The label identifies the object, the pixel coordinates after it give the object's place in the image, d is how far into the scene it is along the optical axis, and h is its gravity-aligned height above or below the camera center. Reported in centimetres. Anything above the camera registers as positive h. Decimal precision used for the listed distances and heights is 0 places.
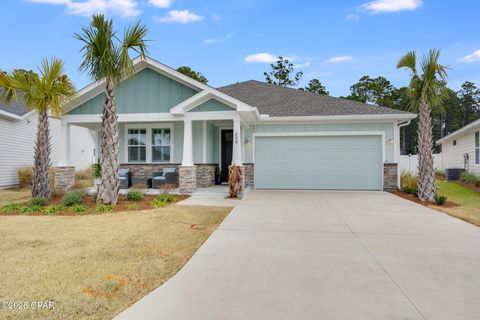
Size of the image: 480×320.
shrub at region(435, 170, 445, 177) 2314 -79
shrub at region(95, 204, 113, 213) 851 -125
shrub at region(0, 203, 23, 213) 880 -127
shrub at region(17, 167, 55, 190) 1558 -66
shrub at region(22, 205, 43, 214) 860 -127
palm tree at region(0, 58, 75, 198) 982 +224
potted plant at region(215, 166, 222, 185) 1498 -61
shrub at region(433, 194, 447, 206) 1020 -127
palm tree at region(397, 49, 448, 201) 1062 +233
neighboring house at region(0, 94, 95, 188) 1509 +132
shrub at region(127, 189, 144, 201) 1001 -105
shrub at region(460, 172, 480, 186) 1542 -82
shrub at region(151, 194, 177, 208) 936 -118
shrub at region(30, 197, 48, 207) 926 -113
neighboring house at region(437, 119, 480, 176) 1727 +90
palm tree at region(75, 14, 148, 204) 889 +291
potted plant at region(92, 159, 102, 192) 1208 -28
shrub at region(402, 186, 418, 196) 1202 -110
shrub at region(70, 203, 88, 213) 851 -124
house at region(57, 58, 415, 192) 1228 +118
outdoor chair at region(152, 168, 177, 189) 1299 -58
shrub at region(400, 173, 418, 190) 1338 -81
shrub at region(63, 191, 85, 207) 908 -104
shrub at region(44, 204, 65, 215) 846 -127
